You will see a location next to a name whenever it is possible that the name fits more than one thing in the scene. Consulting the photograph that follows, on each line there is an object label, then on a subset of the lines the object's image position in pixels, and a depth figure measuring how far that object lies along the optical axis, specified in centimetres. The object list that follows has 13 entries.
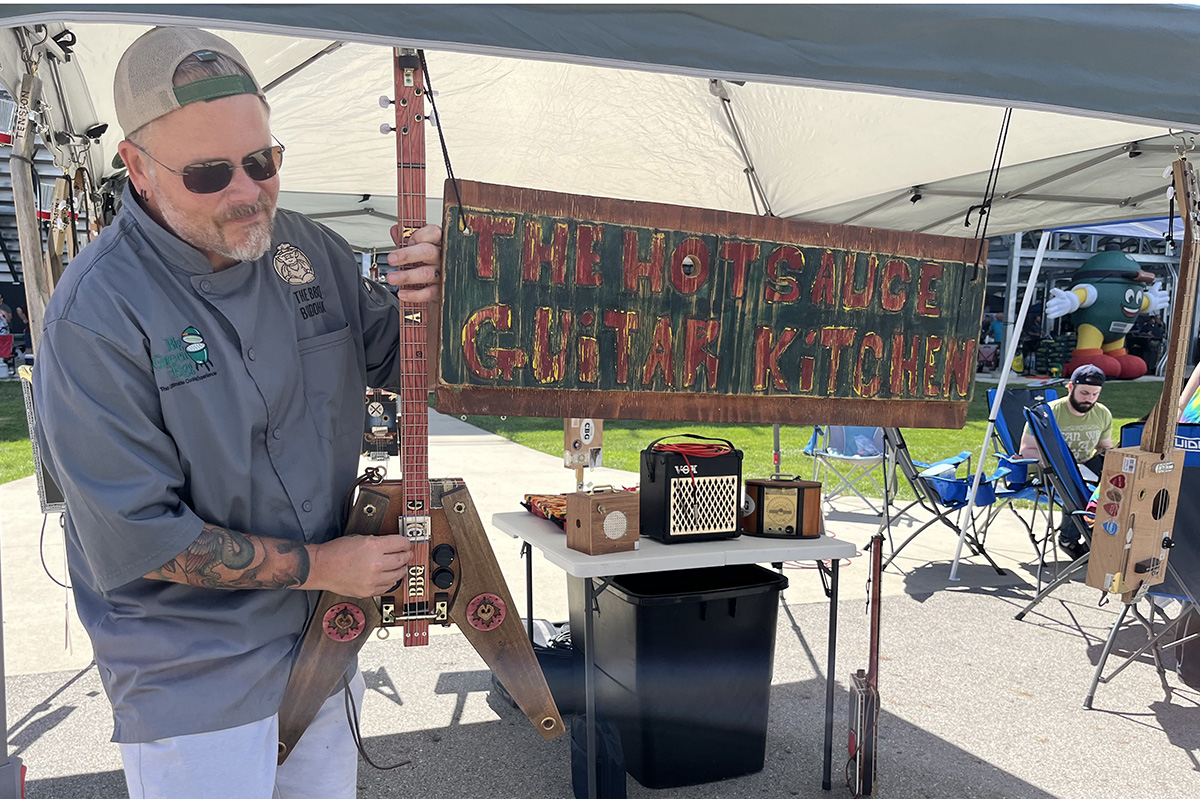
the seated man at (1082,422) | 600
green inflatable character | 2017
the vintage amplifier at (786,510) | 308
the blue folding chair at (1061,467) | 460
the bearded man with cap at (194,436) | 135
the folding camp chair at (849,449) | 711
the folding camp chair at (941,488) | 566
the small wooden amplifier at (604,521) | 276
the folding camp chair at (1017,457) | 582
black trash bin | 294
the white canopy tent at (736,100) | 176
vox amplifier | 296
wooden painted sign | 195
